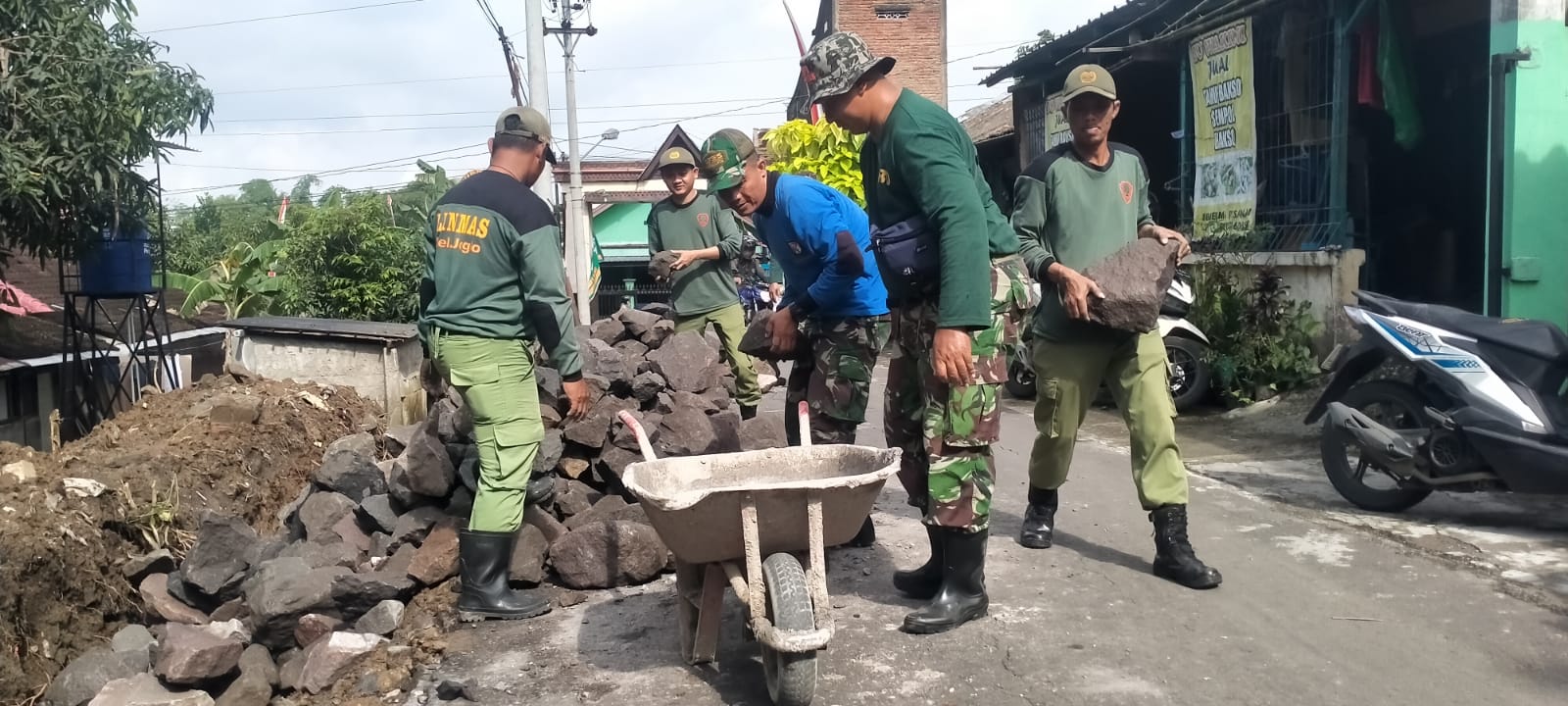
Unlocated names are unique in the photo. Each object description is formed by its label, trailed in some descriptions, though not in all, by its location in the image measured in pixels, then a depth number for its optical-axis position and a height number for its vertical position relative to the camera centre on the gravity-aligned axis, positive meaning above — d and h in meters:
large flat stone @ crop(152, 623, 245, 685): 3.92 -1.21
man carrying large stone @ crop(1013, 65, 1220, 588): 4.17 -0.12
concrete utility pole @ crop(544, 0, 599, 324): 20.72 +1.97
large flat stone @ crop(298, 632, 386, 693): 3.75 -1.17
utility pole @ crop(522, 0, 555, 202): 13.93 +3.00
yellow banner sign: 9.76 +1.43
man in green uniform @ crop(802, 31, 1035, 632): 3.42 +0.05
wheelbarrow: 2.96 -0.70
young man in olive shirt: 7.23 +0.23
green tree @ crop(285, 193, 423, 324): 13.59 +0.50
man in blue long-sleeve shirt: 4.33 +0.08
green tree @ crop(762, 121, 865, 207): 11.62 +1.51
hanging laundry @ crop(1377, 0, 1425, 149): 8.61 +1.61
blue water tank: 9.73 +0.42
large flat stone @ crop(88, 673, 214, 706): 3.81 -1.31
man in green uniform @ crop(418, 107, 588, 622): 4.21 -0.09
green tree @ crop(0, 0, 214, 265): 8.00 +1.49
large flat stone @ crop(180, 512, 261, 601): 4.68 -1.03
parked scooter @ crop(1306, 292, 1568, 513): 4.75 -0.55
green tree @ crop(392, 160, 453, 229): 19.92 +3.59
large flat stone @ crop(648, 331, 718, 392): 6.87 -0.35
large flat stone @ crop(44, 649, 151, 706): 4.23 -1.36
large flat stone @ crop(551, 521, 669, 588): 4.46 -0.99
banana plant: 15.80 +0.32
